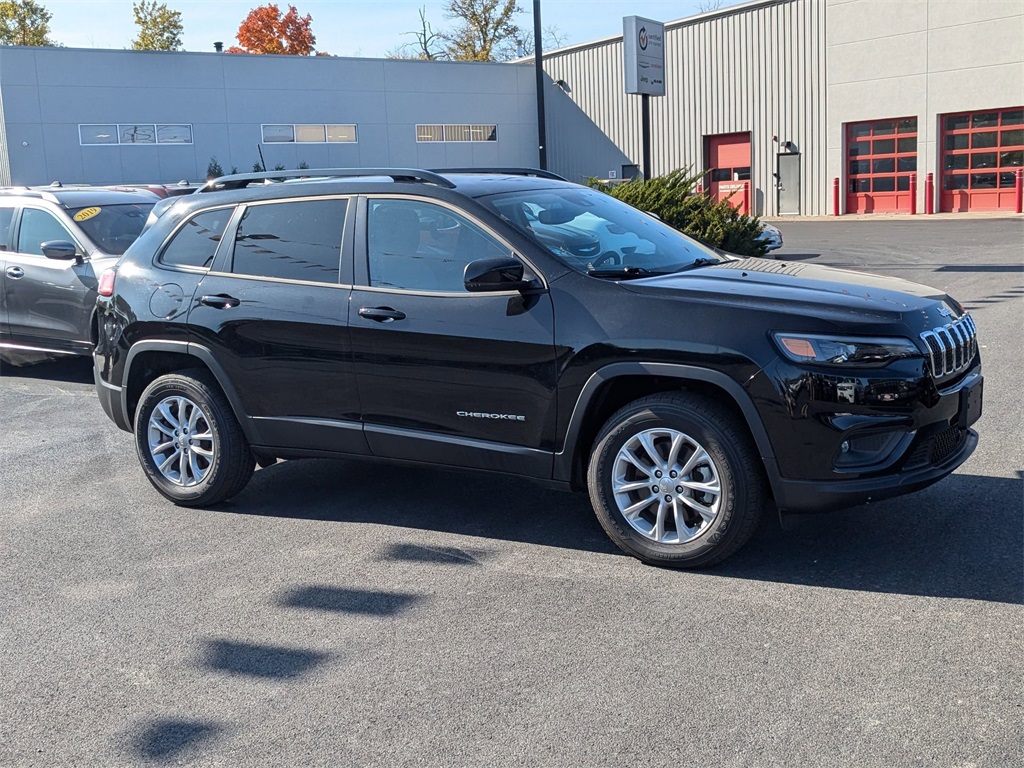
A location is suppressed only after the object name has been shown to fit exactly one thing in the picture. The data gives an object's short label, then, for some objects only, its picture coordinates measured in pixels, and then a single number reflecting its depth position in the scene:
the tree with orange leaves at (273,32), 69.00
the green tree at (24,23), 69.81
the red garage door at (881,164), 32.75
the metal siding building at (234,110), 34.78
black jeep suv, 4.55
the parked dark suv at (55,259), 10.03
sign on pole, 18.42
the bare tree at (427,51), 67.06
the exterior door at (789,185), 35.72
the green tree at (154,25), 69.25
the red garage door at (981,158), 30.38
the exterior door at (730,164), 37.59
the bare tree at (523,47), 67.06
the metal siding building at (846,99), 30.66
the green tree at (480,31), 65.38
